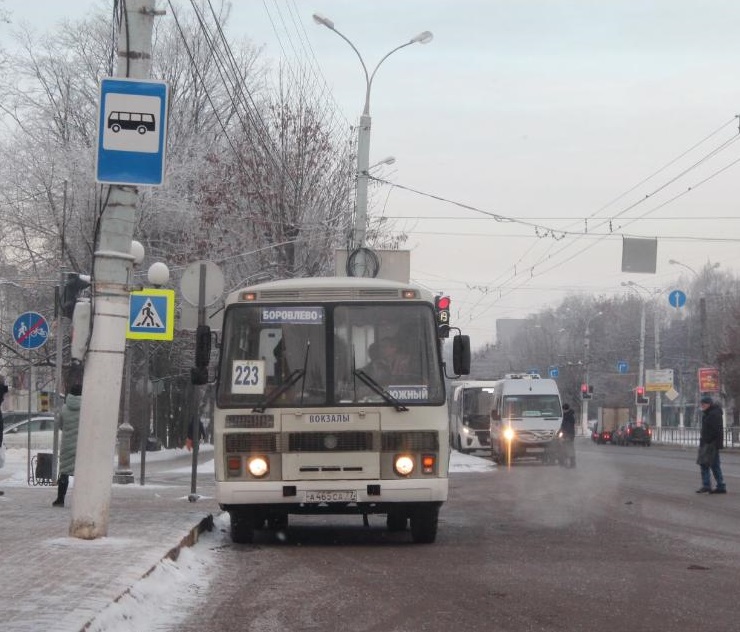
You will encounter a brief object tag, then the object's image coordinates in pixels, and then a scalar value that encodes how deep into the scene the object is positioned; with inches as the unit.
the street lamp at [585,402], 3302.4
